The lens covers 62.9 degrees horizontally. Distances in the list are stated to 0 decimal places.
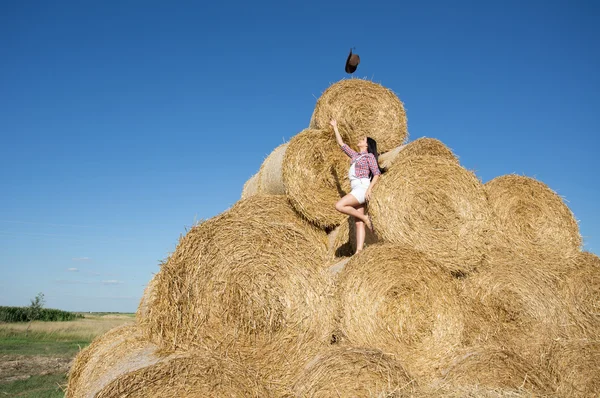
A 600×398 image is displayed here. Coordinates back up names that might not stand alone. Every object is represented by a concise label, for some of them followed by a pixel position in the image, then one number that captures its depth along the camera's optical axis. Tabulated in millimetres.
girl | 5859
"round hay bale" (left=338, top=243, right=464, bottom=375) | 4508
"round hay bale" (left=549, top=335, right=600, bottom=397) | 4629
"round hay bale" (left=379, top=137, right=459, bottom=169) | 6086
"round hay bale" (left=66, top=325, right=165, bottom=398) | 3767
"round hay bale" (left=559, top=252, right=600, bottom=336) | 5484
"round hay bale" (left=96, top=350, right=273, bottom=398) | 3363
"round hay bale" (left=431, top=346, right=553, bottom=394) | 4262
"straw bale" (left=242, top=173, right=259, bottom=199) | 7414
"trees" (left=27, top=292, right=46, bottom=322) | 31844
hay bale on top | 6770
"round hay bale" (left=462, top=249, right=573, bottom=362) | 5125
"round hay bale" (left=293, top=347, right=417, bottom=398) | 3799
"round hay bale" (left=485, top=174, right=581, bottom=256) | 5949
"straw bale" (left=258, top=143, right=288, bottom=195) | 6457
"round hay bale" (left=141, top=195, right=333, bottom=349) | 3934
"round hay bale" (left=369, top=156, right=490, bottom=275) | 5094
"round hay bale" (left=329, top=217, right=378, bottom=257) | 6203
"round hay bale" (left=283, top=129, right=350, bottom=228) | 6195
